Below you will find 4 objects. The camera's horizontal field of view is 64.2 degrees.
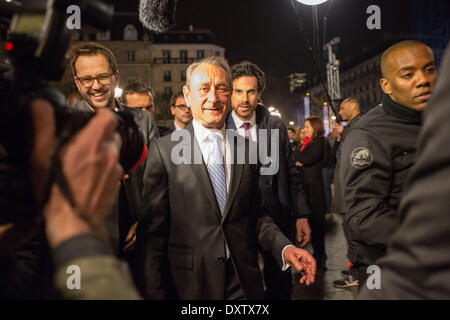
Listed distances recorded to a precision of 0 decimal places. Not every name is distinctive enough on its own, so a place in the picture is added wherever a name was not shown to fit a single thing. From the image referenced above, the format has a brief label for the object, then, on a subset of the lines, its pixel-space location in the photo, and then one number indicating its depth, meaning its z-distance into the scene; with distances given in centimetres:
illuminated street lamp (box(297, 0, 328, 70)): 682
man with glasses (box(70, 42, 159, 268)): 251
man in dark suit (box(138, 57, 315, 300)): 199
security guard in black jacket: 221
